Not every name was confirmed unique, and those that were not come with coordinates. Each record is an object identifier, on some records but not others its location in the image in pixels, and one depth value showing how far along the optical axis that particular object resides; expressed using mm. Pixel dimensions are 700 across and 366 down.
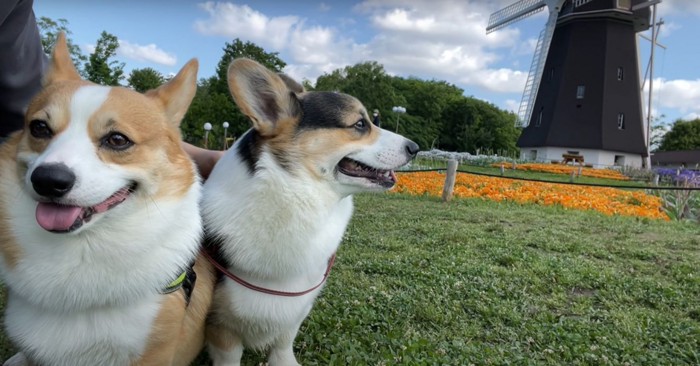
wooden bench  26412
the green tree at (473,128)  52531
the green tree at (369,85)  42031
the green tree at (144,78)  36312
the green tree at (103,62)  22422
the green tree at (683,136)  51531
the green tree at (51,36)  24078
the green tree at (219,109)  33938
